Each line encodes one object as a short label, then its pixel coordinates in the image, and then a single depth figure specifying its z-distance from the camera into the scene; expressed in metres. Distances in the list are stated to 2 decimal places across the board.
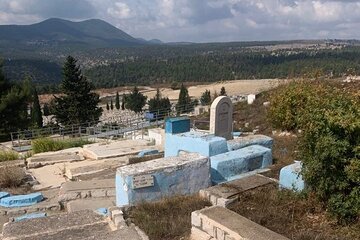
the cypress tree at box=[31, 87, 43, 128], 43.12
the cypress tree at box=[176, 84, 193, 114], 34.15
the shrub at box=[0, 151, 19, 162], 13.76
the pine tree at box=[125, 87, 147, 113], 65.31
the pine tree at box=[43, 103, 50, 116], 63.28
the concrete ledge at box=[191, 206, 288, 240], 4.59
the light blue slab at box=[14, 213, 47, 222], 7.49
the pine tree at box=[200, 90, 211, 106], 48.50
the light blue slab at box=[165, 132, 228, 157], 9.46
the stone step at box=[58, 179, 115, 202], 8.48
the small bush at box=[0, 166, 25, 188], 10.16
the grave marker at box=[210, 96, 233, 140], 12.13
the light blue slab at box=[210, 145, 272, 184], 8.27
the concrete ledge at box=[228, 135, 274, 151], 9.91
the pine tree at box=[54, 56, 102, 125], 37.22
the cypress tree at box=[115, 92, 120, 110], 72.61
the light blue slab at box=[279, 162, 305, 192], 6.53
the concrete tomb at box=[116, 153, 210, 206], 7.11
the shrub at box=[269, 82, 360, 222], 5.19
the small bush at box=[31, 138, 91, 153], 15.27
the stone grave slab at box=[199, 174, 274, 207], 6.25
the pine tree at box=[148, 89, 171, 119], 61.89
